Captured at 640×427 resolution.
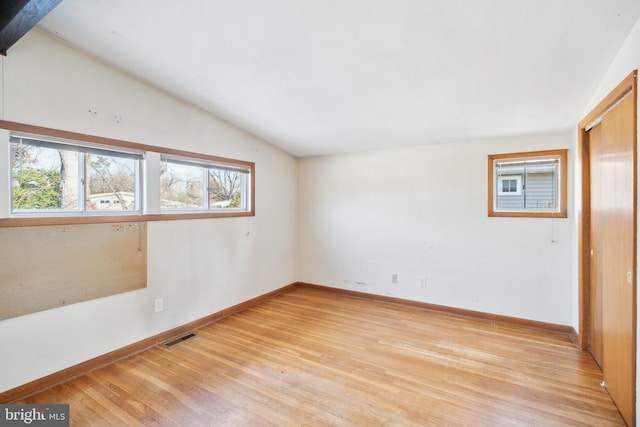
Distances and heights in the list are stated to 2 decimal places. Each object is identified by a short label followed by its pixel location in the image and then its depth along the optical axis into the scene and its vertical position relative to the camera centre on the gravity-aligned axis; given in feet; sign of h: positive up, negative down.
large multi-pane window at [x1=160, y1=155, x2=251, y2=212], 10.28 +1.11
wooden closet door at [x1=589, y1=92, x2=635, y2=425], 5.78 -0.72
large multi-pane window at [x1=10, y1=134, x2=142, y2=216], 7.18 +0.96
